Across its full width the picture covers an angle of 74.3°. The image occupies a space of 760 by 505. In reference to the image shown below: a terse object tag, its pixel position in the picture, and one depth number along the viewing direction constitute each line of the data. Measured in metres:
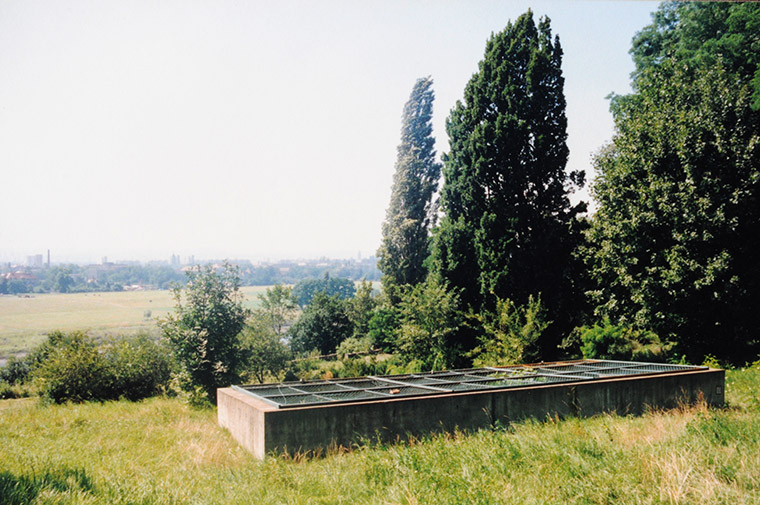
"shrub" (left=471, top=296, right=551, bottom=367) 18.66
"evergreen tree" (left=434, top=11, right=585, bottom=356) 23.59
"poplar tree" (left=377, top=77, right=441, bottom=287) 36.94
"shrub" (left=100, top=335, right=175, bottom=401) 23.41
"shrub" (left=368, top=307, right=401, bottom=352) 33.72
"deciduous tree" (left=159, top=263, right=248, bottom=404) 19.38
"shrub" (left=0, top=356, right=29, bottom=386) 40.62
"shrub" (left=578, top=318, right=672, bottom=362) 20.93
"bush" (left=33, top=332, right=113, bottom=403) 21.73
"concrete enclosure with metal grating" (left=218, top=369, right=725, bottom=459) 8.88
